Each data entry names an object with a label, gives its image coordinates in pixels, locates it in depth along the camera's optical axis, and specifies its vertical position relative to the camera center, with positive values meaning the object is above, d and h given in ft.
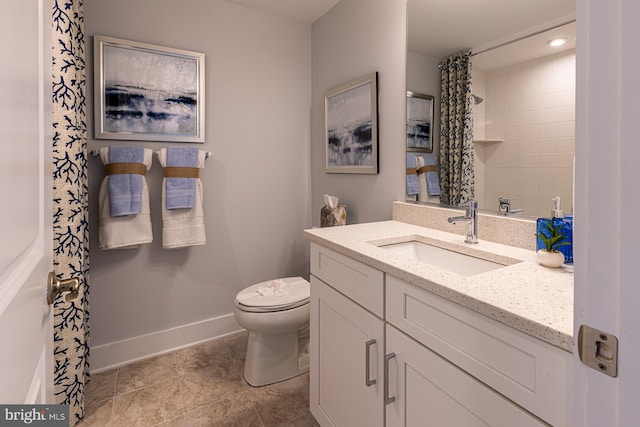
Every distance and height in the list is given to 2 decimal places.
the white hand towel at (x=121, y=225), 6.21 -0.38
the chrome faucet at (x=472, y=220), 4.33 -0.19
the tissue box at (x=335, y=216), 6.92 -0.22
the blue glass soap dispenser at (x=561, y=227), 3.25 -0.21
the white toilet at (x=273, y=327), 5.80 -2.18
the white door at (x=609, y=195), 1.12 +0.04
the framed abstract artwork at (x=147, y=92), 6.39 +2.34
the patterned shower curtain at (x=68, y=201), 4.66 +0.06
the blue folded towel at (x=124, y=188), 6.17 +0.32
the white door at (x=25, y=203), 1.35 +0.01
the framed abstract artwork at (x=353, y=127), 6.55 +1.72
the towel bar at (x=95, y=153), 6.29 +1.00
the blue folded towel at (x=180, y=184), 6.69 +0.43
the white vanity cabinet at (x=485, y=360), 2.02 -1.11
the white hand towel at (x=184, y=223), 6.72 -0.37
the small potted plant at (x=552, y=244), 3.19 -0.38
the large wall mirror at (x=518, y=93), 3.69 +1.39
